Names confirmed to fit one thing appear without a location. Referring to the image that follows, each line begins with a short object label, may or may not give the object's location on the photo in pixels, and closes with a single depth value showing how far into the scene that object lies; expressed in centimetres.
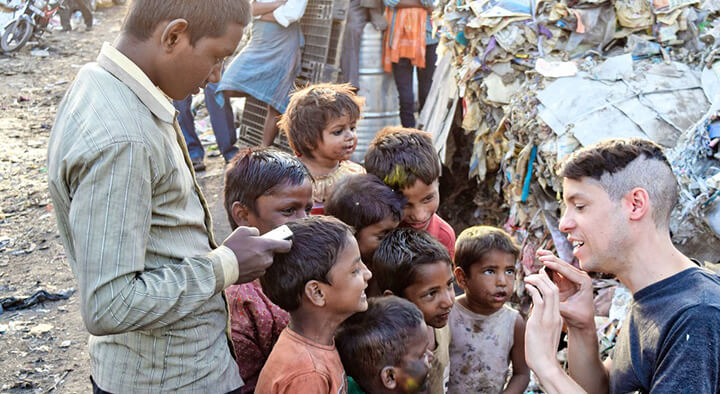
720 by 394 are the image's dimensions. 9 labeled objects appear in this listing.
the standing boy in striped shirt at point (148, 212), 139
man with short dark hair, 172
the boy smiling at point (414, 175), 288
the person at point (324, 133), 328
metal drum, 624
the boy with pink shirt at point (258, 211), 214
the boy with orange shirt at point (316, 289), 195
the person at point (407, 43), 607
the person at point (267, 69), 593
